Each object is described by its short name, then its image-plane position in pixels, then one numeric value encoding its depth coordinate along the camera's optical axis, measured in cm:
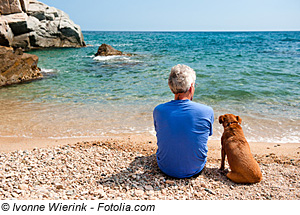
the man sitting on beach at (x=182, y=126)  305
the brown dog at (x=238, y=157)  322
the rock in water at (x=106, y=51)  2269
